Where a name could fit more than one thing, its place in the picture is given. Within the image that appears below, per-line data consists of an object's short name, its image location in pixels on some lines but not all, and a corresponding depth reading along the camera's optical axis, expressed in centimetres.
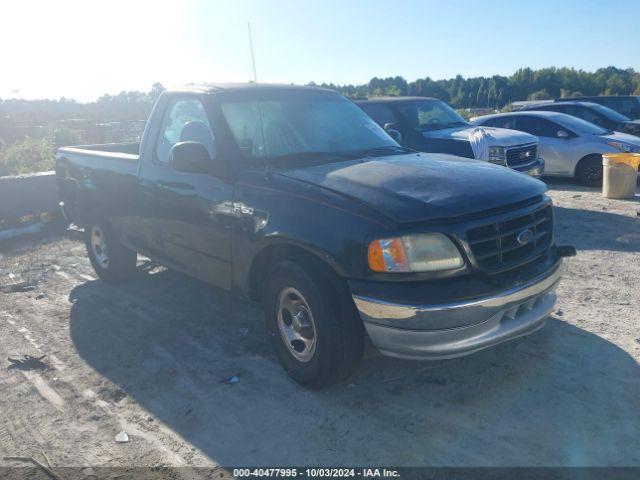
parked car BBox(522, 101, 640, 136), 1244
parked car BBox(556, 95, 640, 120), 1611
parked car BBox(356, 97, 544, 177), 864
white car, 1070
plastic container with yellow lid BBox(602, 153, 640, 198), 929
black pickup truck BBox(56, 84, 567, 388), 307
